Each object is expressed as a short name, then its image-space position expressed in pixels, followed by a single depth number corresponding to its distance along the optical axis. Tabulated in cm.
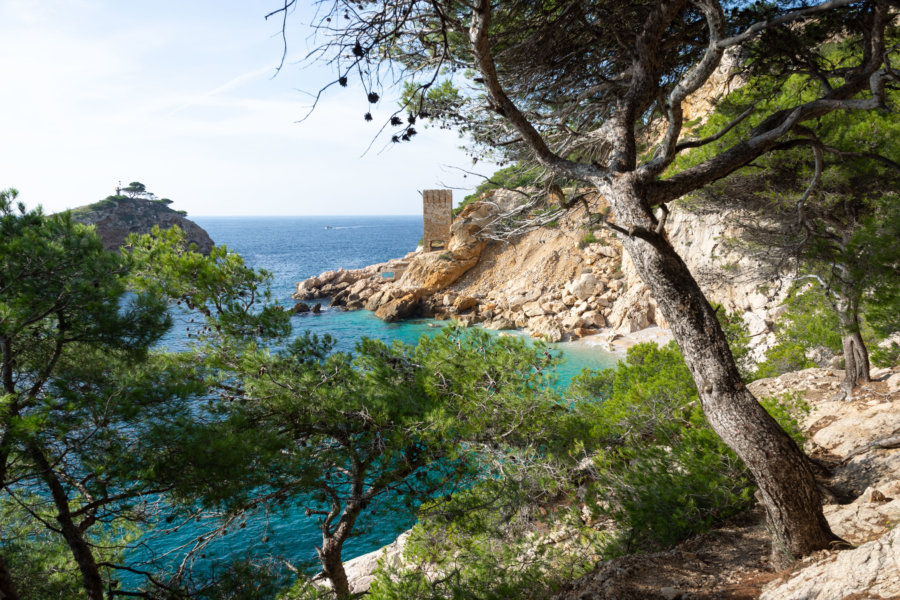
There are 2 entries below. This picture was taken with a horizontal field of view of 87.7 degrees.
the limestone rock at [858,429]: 483
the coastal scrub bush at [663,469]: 400
